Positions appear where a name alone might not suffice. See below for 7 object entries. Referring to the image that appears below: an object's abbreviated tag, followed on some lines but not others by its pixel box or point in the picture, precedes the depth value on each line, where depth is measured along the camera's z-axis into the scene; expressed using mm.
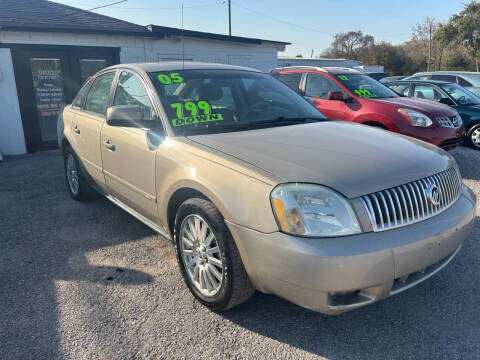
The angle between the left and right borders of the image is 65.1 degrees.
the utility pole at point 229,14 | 35312
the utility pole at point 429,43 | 42000
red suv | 5723
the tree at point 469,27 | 29766
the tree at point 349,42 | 64500
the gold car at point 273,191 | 1967
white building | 8195
